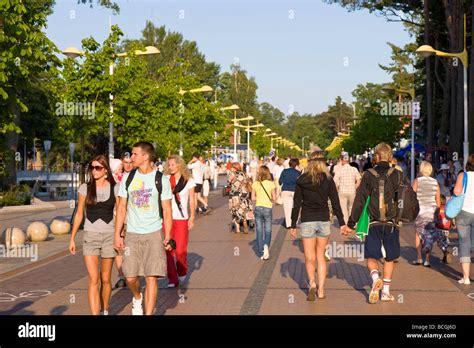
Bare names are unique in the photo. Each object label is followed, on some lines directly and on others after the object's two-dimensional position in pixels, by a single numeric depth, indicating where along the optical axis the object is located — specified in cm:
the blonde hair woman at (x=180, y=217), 1114
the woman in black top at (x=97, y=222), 826
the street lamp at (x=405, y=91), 3928
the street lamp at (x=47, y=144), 3466
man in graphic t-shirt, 795
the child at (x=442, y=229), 1343
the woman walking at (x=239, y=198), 1972
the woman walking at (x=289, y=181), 1838
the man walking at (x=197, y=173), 2530
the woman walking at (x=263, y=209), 1475
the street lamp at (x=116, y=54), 2466
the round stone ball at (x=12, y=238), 1599
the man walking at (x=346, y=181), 1777
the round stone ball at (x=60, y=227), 1939
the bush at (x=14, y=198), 3066
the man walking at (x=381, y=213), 997
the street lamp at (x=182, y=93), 3968
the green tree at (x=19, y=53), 1378
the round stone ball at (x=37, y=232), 1764
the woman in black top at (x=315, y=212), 1025
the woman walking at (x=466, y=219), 1158
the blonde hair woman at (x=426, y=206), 1339
